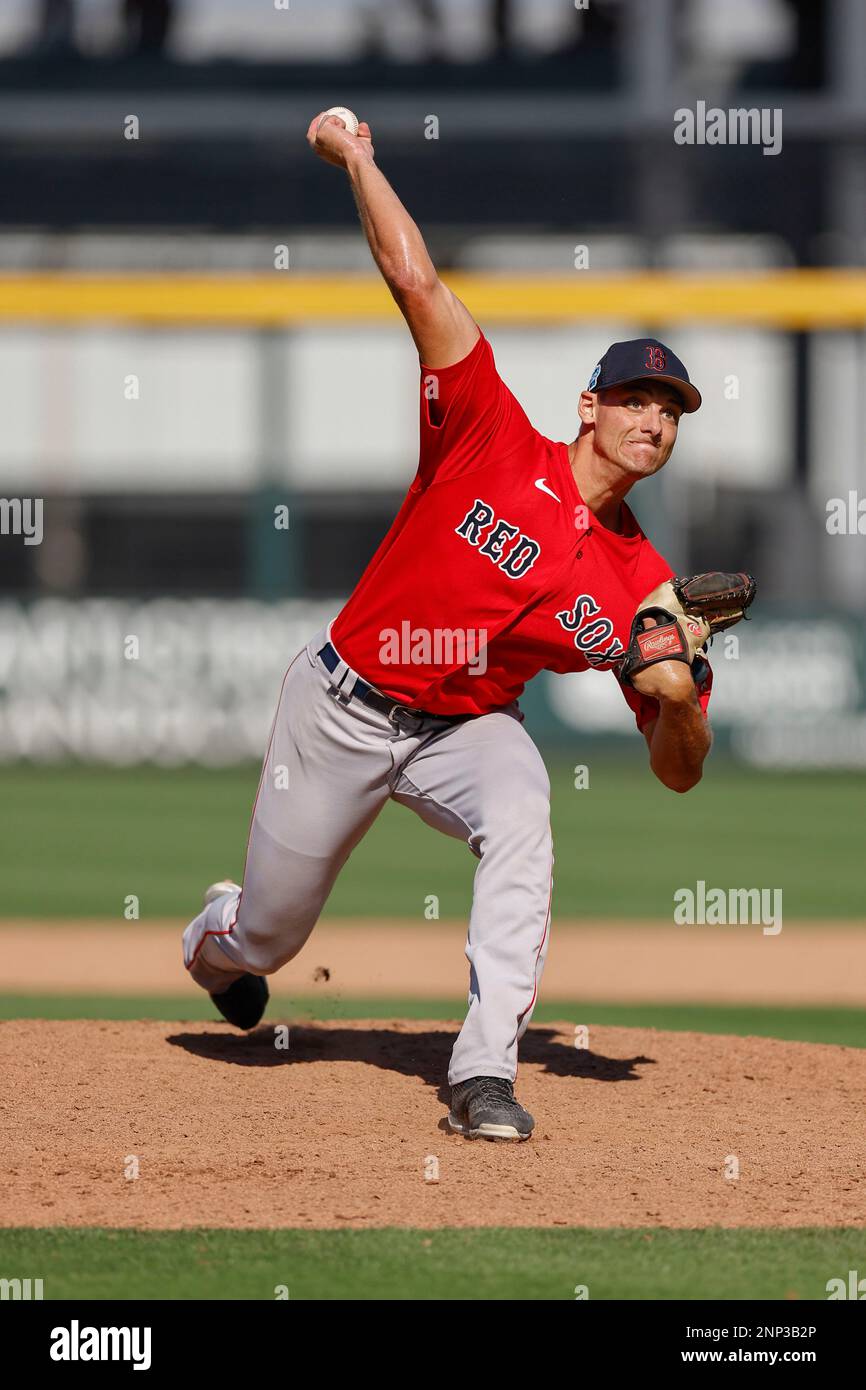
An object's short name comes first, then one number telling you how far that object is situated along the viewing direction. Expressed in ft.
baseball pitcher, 28.07
